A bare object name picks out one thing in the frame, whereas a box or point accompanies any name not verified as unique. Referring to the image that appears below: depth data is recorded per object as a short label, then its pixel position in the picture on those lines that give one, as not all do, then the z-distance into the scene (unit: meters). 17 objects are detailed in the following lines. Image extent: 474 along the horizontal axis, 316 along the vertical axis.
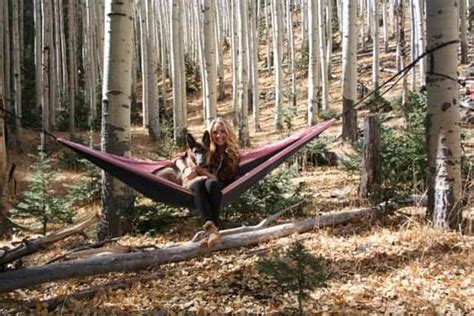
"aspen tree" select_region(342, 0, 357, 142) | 7.98
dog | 4.18
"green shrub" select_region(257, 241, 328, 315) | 2.23
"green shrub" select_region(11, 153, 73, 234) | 5.09
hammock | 3.75
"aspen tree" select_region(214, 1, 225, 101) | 18.72
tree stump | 4.95
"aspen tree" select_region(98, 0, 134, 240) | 4.25
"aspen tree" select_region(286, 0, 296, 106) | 15.29
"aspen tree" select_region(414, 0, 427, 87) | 12.19
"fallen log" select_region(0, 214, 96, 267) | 3.04
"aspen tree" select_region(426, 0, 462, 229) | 3.76
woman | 3.91
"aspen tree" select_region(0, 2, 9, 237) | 4.36
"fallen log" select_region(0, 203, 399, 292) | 3.00
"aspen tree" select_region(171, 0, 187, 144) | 11.42
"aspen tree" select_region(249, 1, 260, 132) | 13.27
